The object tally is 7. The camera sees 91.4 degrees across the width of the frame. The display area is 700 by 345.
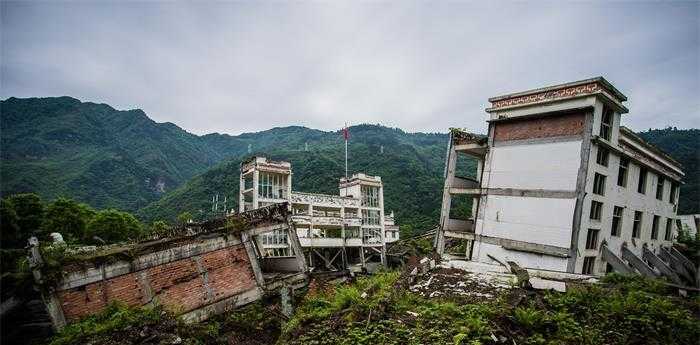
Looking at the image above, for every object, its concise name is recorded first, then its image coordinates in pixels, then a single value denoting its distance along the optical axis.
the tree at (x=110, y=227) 38.59
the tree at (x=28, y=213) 34.62
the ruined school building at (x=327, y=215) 29.06
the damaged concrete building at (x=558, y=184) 15.34
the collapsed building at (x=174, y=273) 10.40
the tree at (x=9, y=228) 31.40
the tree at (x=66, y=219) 36.38
